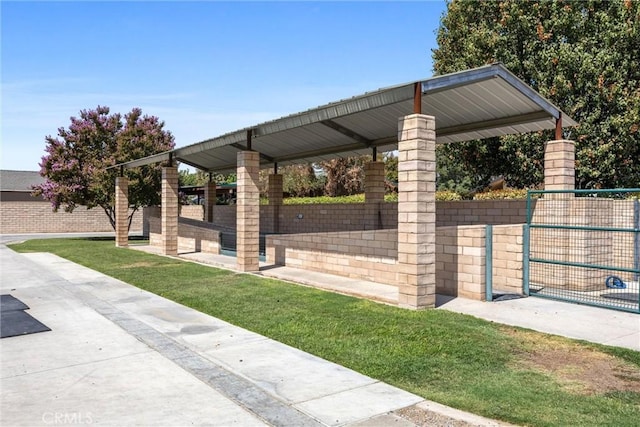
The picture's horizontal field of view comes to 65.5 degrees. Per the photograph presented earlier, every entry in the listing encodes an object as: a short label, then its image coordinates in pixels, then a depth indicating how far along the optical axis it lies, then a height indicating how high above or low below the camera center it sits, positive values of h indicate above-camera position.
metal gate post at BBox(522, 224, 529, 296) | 10.06 -1.01
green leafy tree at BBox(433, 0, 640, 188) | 18.16 +5.24
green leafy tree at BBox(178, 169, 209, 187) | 51.72 +3.17
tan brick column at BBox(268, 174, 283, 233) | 22.98 +0.44
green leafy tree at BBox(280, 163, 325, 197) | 42.09 +2.17
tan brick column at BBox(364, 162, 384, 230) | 17.84 +0.61
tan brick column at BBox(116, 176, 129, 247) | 24.03 -0.15
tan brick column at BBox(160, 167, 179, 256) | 19.39 -0.08
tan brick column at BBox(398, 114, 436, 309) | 8.77 -0.03
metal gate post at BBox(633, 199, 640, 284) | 10.24 -0.57
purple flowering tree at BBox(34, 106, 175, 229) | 26.58 +2.67
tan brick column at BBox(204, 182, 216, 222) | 27.70 +0.46
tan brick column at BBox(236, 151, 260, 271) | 14.09 -0.08
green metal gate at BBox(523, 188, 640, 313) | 10.33 -0.81
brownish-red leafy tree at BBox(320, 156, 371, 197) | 39.78 +2.62
